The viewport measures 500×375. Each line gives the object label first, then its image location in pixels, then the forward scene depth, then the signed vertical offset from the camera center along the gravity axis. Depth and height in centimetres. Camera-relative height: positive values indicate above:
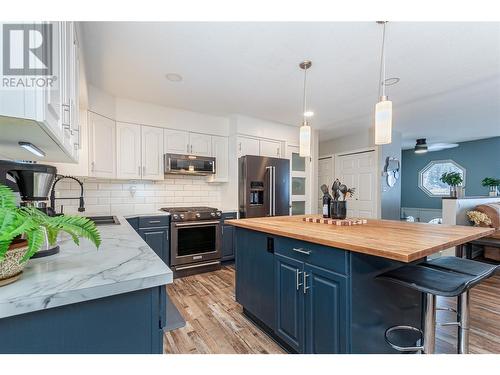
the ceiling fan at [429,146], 589 +108
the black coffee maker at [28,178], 113 +3
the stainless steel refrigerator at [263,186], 376 -1
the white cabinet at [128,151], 321 +47
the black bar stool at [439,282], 114 -48
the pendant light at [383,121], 167 +46
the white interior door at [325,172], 579 +35
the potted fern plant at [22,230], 62 -13
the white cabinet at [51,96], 72 +32
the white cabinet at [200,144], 379 +66
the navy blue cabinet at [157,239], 309 -70
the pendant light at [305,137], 232 +48
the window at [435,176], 656 +30
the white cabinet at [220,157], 399 +47
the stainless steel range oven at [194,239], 323 -76
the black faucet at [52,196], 198 -10
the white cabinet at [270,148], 418 +67
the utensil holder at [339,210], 213 -21
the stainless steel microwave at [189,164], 343 +31
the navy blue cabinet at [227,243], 369 -88
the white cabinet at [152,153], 340 +47
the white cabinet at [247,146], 395 +66
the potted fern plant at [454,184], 379 +4
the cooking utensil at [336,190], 212 -3
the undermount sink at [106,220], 225 -36
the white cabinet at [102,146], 286 +48
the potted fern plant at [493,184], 468 +6
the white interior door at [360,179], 482 +15
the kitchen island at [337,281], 126 -58
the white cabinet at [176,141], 359 +67
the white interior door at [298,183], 453 +5
